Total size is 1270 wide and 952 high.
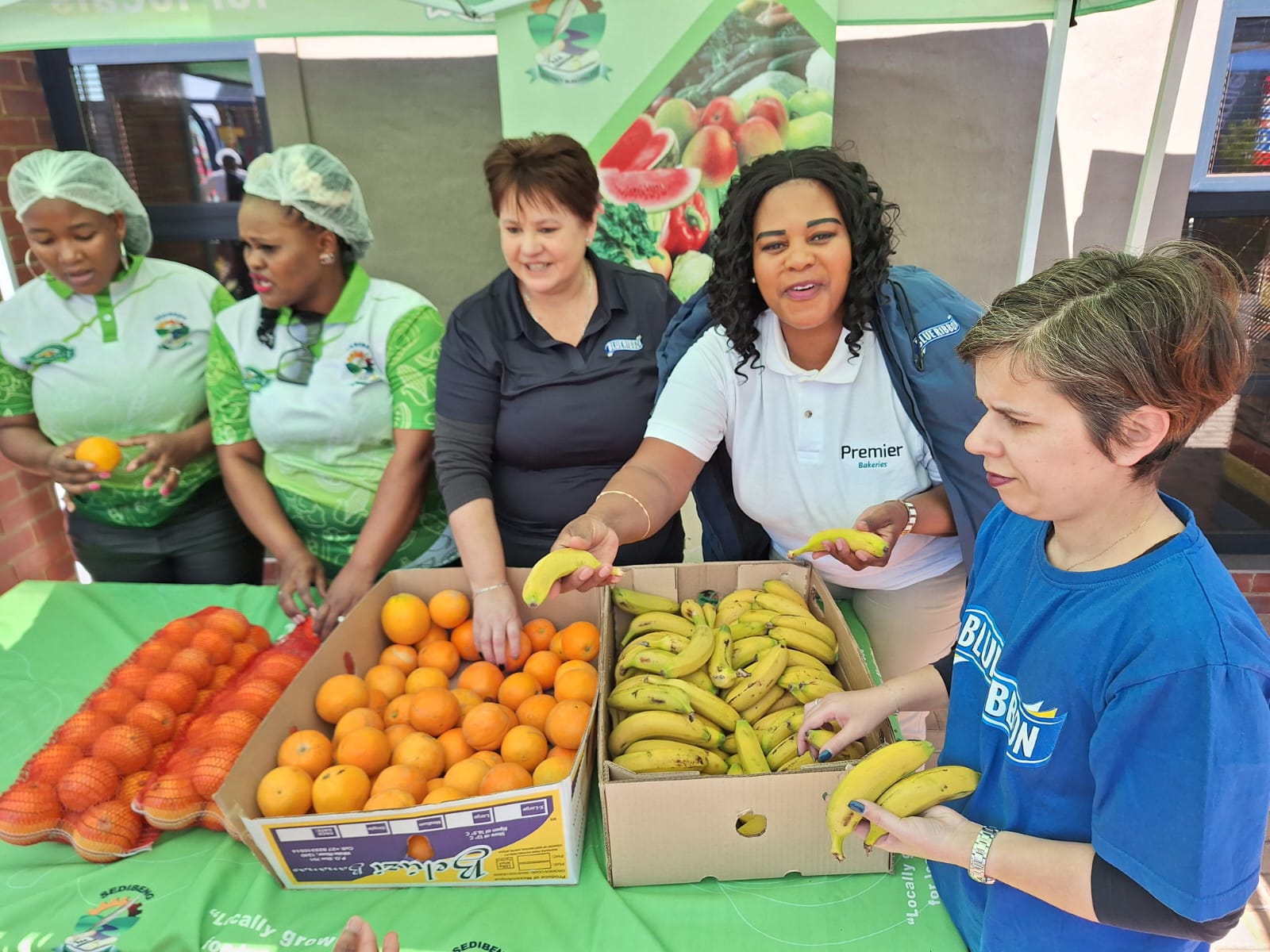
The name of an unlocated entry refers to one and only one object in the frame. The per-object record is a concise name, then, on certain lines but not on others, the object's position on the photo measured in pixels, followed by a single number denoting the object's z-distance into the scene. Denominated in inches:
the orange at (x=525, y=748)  63.8
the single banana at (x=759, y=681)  65.6
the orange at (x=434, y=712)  67.6
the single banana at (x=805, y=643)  70.6
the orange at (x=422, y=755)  63.0
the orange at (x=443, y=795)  58.9
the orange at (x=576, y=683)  70.0
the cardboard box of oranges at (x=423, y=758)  54.9
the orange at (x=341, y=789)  59.0
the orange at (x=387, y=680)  74.0
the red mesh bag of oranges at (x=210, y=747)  60.6
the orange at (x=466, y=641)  81.2
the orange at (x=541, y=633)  81.0
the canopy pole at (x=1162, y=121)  129.7
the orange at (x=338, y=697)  70.0
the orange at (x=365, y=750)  63.2
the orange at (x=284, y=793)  58.3
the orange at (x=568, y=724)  64.9
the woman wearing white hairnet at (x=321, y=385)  96.3
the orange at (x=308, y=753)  62.0
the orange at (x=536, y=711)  68.7
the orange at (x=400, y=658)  78.5
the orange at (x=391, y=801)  57.2
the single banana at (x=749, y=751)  59.6
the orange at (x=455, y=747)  65.4
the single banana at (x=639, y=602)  79.9
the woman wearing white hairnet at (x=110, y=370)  102.6
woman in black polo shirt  87.4
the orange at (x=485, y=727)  65.8
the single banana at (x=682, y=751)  59.6
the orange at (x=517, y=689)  72.4
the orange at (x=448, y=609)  82.9
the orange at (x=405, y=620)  80.7
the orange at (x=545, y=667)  75.3
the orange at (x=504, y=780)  58.9
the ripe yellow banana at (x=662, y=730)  61.5
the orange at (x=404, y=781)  60.5
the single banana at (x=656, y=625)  75.8
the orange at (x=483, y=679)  74.0
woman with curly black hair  74.8
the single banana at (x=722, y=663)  66.7
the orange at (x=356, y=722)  66.5
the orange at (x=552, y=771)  61.1
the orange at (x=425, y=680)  74.6
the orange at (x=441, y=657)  78.3
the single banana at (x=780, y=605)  75.9
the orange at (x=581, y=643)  76.7
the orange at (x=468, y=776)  60.1
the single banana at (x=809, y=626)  72.7
